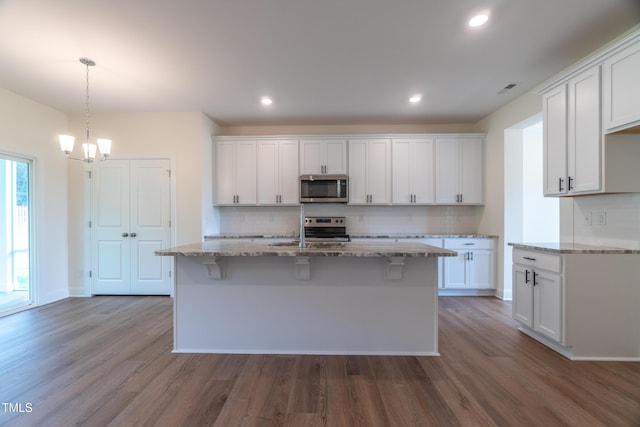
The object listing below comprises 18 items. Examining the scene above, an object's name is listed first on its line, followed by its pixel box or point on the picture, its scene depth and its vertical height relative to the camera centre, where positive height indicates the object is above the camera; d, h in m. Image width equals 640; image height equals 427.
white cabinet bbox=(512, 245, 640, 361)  2.31 -0.77
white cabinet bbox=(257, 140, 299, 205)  4.61 +0.66
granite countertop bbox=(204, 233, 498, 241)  4.24 -0.38
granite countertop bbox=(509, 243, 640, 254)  2.31 -0.32
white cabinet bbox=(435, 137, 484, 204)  4.51 +0.69
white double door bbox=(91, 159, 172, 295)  4.27 -0.22
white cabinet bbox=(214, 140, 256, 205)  4.64 +0.64
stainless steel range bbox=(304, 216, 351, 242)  4.62 -0.26
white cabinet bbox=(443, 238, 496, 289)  4.23 -0.84
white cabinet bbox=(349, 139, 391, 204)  4.57 +0.65
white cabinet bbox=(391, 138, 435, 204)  4.54 +0.66
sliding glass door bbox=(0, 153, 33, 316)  3.85 -0.32
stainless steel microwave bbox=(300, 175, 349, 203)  4.45 +0.36
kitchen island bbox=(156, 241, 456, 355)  2.44 -0.81
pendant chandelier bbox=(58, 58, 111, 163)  2.79 +0.69
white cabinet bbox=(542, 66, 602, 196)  2.36 +0.67
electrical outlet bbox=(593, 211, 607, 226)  2.62 -0.07
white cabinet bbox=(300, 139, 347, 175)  4.59 +0.89
